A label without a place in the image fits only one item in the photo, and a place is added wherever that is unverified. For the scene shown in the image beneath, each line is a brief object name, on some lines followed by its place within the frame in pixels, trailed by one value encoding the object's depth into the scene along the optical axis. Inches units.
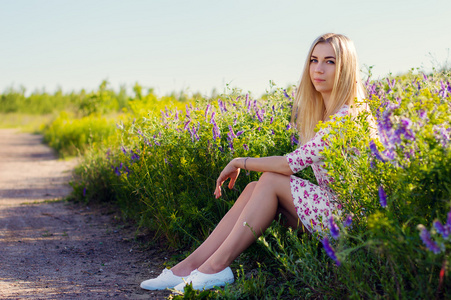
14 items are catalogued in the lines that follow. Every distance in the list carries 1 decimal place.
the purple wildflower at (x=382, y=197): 71.9
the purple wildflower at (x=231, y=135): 126.6
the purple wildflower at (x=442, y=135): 69.8
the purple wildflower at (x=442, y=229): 58.8
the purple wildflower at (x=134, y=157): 161.2
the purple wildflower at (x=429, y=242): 59.4
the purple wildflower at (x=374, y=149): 75.8
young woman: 106.6
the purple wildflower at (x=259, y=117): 139.4
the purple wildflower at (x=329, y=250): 68.3
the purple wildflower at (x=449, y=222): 58.3
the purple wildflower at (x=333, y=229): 68.4
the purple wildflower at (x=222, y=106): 149.5
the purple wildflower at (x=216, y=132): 128.9
